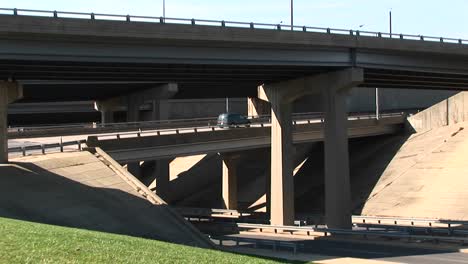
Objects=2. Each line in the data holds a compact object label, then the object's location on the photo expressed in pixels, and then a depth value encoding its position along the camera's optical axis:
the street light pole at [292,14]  49.24
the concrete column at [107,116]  74.75
